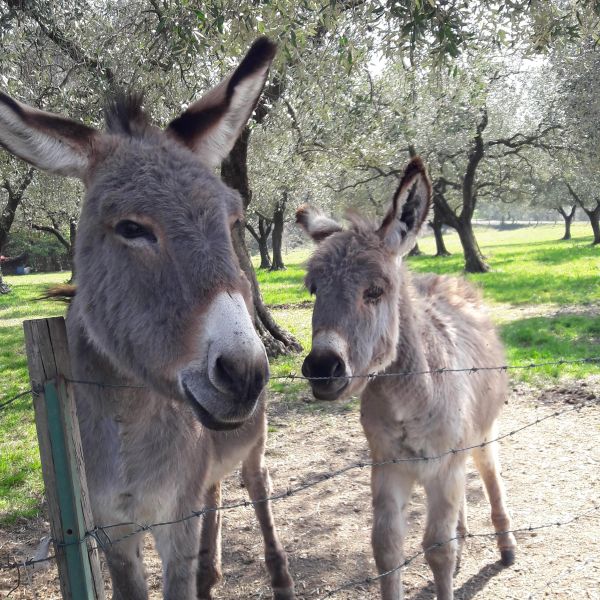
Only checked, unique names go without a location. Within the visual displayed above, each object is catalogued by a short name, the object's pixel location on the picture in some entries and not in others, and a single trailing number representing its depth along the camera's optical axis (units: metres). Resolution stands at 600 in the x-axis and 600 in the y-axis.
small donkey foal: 3.15
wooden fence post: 1.81
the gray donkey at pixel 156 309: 1.83
